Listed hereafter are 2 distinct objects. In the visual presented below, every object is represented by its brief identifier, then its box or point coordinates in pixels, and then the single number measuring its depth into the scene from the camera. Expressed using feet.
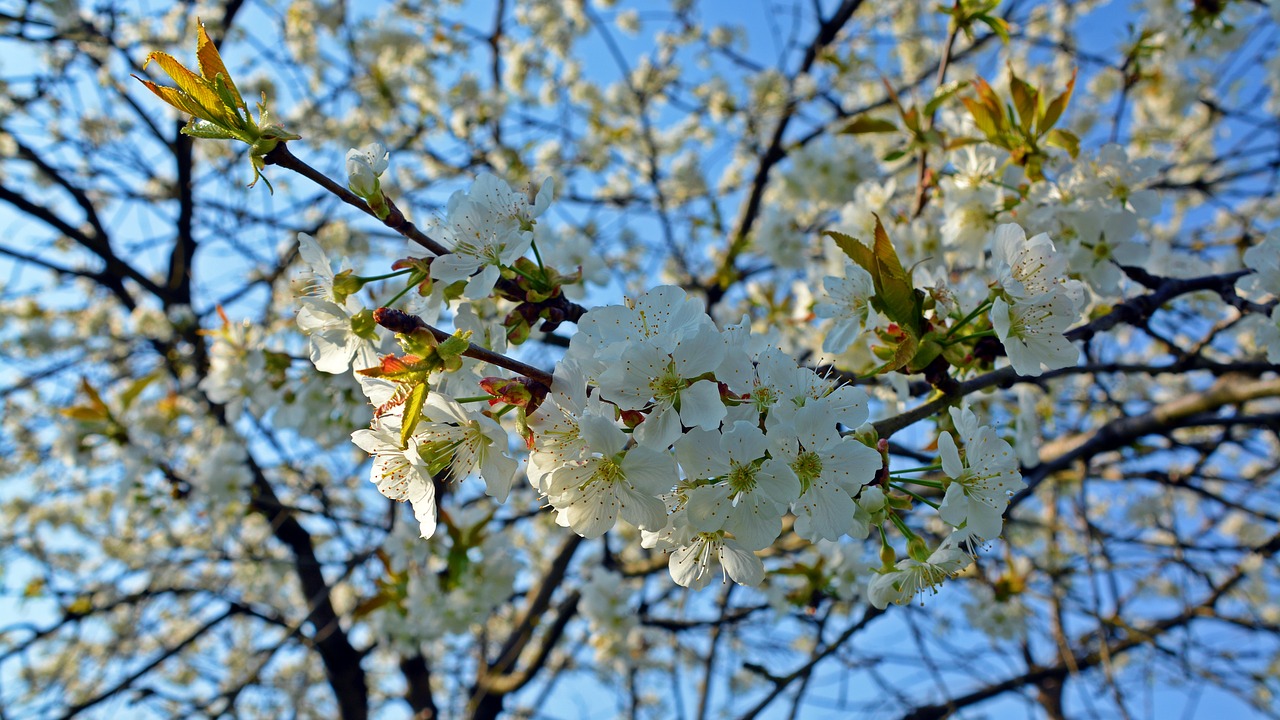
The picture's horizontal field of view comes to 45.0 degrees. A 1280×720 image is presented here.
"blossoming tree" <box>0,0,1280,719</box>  1.19
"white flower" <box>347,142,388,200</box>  1.25
